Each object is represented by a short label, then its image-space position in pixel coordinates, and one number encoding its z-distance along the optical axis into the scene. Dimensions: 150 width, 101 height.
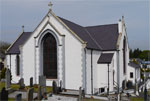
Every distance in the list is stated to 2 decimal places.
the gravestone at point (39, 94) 14.12
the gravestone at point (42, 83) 15.59
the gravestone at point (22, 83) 18.67
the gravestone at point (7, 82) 16.16
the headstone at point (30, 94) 12.68
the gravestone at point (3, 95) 11.23
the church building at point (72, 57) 18.25
